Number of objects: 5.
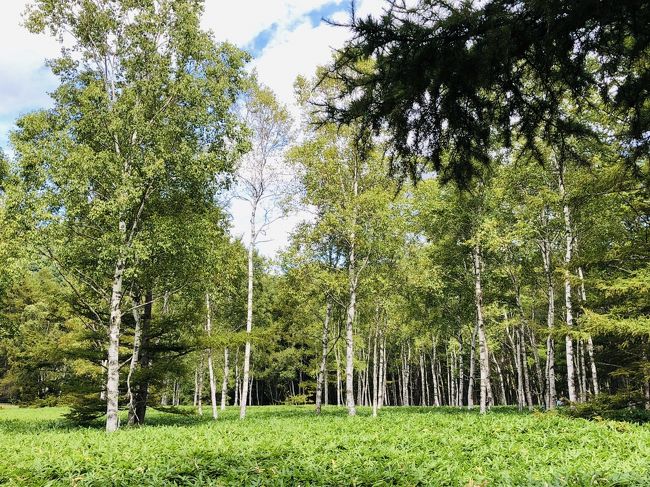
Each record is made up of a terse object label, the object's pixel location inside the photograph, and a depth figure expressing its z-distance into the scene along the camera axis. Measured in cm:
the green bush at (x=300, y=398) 3747
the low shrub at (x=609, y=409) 1327
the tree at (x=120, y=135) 1366
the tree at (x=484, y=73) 341
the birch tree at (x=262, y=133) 2060
